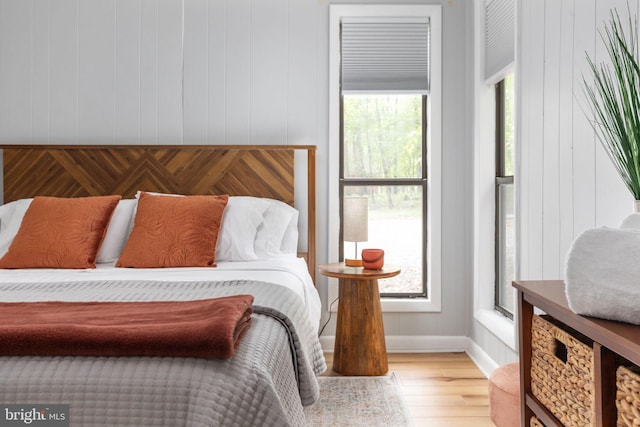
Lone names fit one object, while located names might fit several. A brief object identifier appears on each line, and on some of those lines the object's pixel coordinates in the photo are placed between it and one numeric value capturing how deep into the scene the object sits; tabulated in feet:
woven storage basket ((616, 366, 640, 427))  3.01
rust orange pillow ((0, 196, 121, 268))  8.60
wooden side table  9.75
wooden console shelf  3.12
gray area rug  7.81
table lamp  10.20
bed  3.92
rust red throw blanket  4.14
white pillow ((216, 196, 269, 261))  9.27
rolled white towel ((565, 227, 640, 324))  3.26
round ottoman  6.48
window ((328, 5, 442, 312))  11.29
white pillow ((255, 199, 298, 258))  9.72
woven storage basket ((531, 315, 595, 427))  3.62
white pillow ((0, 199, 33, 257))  9.27
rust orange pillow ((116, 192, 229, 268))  8.64
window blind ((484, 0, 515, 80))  8.91
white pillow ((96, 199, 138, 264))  9.24
